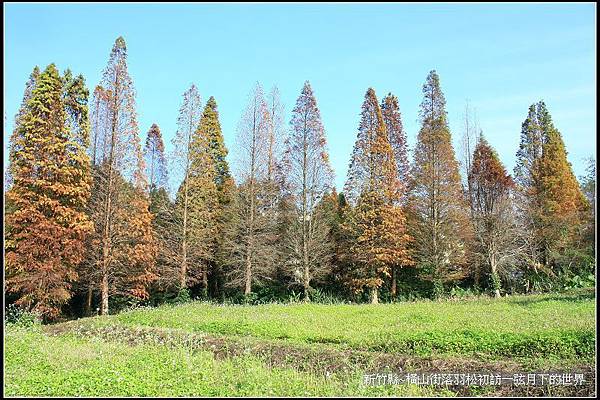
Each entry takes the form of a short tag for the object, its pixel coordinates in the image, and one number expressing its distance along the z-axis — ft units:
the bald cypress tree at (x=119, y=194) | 62.64
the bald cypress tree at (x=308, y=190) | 72.02
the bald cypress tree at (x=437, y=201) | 70.90
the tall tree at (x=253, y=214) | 71.67
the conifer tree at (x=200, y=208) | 73.65
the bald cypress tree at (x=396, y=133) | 79.87
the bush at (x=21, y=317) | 46.39
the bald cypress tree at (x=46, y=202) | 53.01
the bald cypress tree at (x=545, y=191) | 74.18
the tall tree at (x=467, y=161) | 78.89
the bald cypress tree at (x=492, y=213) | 69.51
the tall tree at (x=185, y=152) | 74.13
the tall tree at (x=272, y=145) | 76.59
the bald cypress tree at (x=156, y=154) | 93.66
